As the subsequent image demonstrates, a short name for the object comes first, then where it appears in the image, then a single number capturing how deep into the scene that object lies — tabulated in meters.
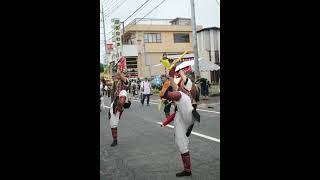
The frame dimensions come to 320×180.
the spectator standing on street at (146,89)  16.97
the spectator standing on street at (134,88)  24.98
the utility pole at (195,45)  11.66
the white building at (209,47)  25.56
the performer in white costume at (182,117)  4.38
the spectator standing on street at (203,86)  15.92
